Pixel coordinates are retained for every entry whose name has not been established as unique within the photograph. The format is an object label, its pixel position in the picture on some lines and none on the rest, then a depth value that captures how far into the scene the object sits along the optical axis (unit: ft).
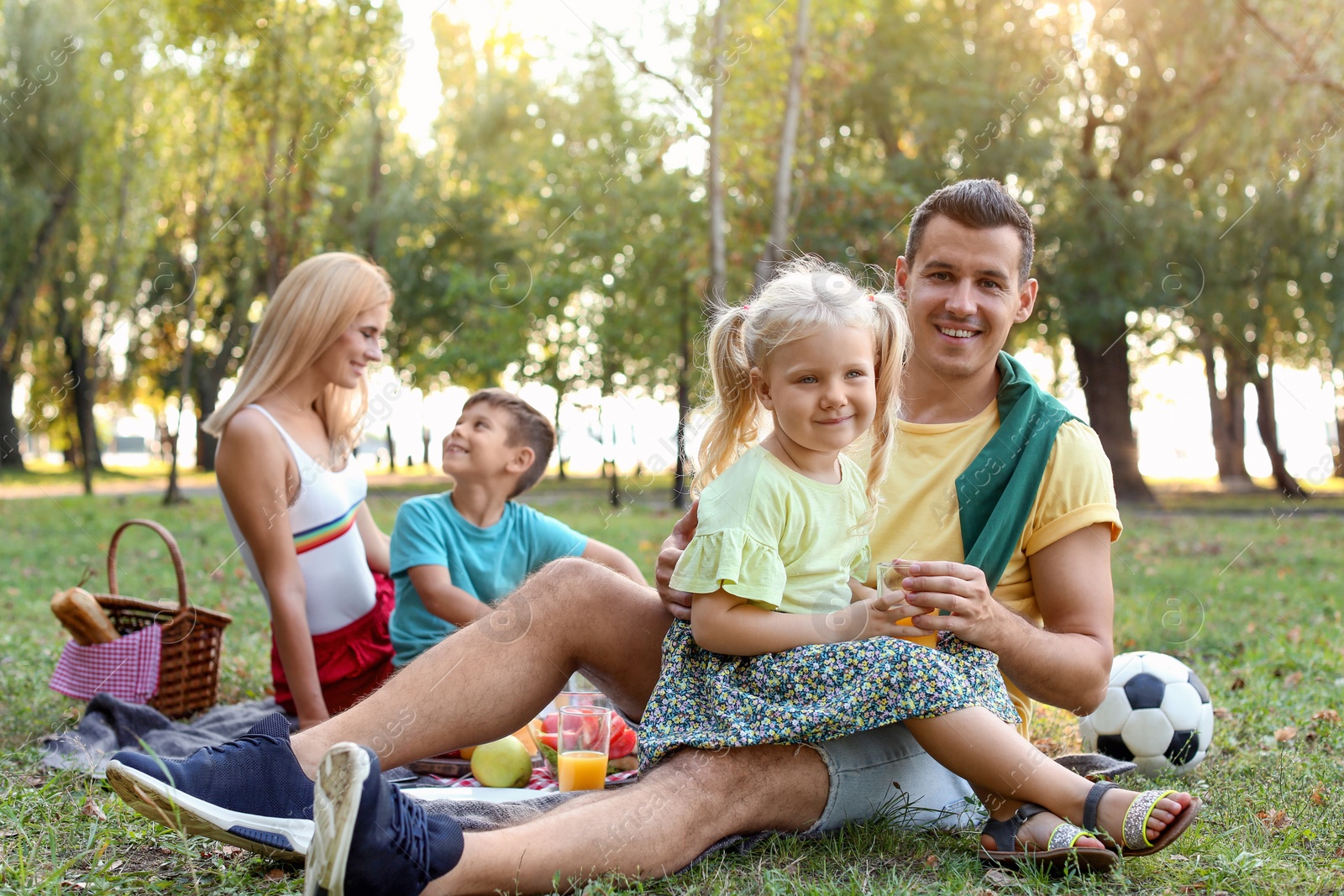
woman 11.42
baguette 12.78
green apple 10.61
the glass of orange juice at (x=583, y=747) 9.70
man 7.21
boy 12.14
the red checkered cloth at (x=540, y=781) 10.69
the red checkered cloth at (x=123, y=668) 12.95
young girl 7.70
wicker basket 13.20
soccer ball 11.07
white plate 9.77
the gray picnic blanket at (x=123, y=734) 10.98
